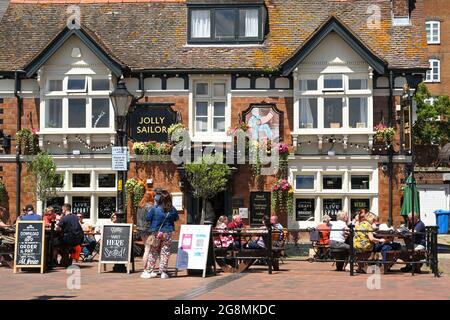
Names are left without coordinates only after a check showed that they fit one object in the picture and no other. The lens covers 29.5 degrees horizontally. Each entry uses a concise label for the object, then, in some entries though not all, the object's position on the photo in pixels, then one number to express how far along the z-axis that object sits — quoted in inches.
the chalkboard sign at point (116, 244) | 754.2
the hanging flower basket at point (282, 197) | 1125.1
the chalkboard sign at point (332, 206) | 1145.4
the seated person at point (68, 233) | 804.0
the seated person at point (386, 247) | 755.4
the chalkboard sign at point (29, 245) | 760.3
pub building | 1124.5
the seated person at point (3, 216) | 846.3
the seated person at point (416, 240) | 755.7
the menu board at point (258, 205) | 1135.6
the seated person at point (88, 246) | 921.5
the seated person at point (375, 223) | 829.5
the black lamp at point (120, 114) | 770.2
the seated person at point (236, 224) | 842.2
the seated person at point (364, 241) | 760.3
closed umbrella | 999.8
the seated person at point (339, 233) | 783.0
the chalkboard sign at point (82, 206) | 1176.2
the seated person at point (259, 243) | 765.9
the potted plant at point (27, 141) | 1161.4
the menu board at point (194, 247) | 723.7
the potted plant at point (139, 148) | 1146.3
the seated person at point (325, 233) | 872.9
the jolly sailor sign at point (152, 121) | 1150.3
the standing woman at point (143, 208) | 933.2
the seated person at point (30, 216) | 792.3
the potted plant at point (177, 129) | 1138.0
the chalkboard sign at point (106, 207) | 1172.5
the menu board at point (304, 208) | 1147.3
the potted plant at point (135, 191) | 1142.3
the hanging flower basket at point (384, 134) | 1114.1
